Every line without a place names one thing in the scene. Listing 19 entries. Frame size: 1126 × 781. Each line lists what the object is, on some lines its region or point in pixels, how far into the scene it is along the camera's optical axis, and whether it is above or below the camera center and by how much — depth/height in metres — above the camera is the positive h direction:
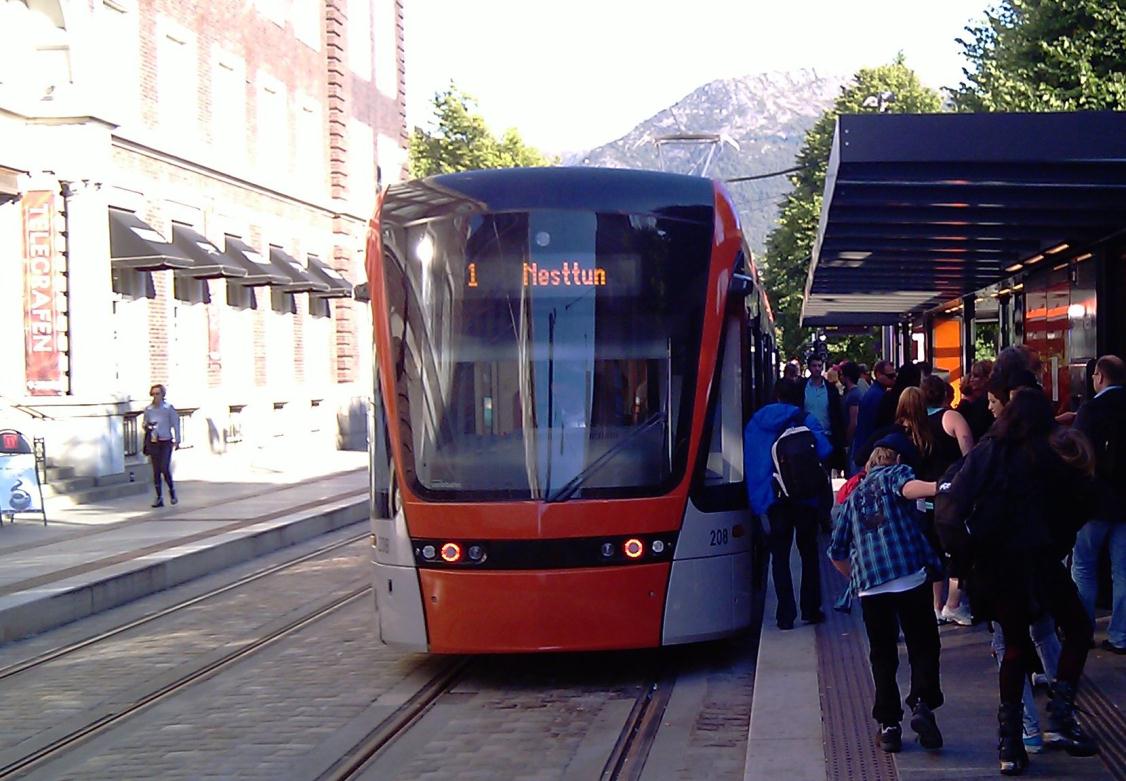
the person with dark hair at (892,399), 10.88 -0.17
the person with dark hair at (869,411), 11.44 -0.27
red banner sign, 21.88 +1.54
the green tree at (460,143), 58.16 +9.92
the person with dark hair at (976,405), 9.08 -0.20
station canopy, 10.77 +1.56
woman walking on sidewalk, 20.62 -0.54
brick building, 22.23 +3.56
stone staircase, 21.86 -1.39
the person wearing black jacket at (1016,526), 5.77 -0.61
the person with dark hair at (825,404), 14.94 -0.27
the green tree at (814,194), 49.88 +6.61
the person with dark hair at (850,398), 15.56 -0.23
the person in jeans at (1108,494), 7.74 -0.66
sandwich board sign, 17.42 -0.93
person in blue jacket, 9.30 -0.85
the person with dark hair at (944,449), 7.53 -0.40
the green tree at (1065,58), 24.42 +5.58
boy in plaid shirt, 6.30 -0.92
